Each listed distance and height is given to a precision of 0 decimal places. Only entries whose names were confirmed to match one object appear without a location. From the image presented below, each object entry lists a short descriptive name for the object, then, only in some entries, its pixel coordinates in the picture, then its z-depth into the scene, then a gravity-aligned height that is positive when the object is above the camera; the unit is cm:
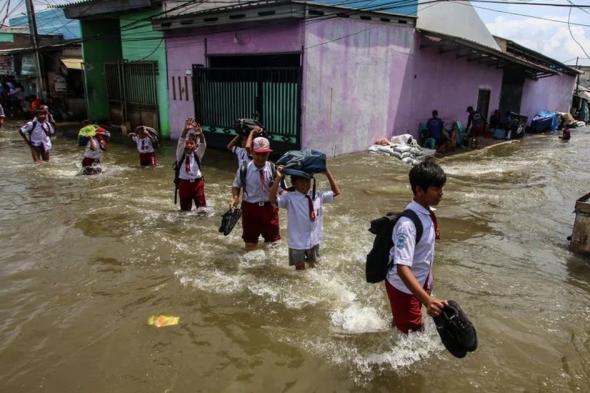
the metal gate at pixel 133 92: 1631 -39
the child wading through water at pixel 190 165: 659 -119
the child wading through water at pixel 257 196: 512 -125
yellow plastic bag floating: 426 -216
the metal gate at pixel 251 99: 1181 -42
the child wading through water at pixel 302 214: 448 -124
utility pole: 2062 +163
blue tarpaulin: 2303 -168
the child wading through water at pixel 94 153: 998 -155
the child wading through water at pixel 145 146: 1039 -148
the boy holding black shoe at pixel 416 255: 278 -104
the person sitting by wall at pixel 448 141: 1517 -176
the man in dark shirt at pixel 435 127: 1501 -130
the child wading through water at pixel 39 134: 1071 -125
